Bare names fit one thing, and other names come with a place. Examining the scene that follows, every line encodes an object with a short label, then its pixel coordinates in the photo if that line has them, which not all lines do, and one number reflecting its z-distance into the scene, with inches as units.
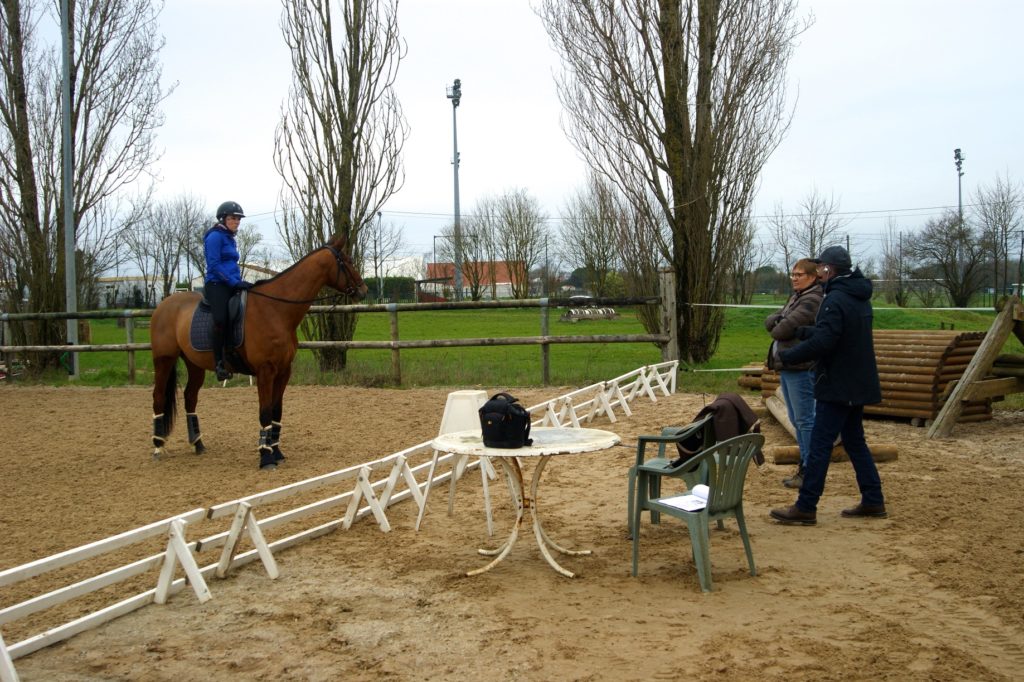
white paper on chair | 191.6
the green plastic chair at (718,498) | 182.7
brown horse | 331.9
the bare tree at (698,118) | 577.6
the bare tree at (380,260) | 1459.2
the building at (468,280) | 1775.3
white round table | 187.5
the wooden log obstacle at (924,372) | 368.2
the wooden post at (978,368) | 343.3
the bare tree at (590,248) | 1344.7
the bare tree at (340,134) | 620.7
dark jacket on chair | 219.0
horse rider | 326.3
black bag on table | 190.2
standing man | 228.5
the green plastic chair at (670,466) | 201.2
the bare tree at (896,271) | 1203.4
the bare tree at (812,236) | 1408.6
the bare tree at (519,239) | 1747.0
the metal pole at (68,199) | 652.7
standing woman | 262.5
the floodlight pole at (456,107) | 1558.8
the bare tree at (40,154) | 713.0
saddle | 332.8
